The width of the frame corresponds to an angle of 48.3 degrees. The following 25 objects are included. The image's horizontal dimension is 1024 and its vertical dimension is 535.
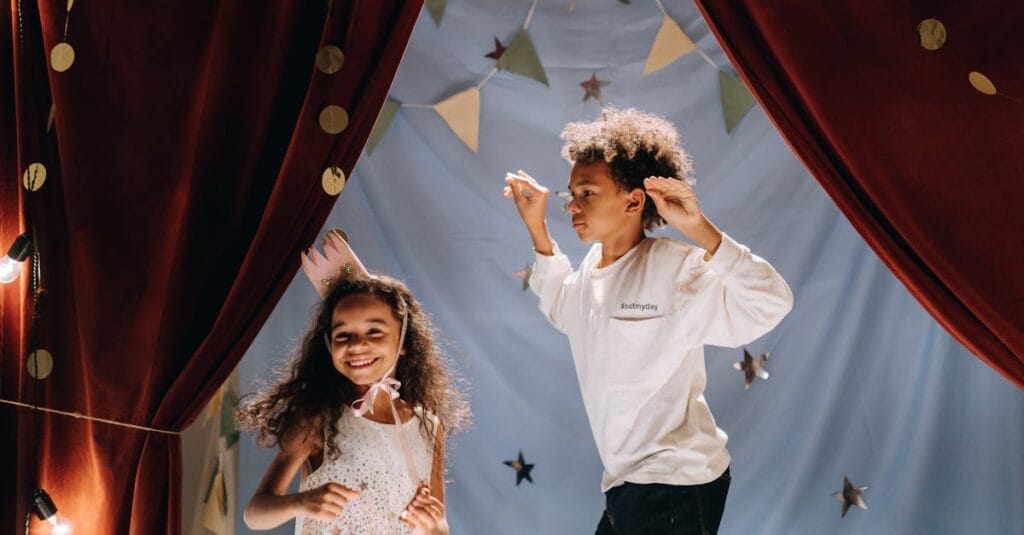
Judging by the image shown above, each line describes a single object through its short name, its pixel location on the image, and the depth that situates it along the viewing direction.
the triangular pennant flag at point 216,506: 3.05
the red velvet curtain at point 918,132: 2.36
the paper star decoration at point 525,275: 3.68
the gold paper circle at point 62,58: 2.55
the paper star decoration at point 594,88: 3.67
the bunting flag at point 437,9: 3.62
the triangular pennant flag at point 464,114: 3.63
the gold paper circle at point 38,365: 2.50
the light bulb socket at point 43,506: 2.42
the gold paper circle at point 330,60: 2.50
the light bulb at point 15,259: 2.47
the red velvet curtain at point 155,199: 2.48
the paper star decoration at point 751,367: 3.58
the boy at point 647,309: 2.59
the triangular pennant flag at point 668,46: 3.62
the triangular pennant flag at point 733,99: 3.59
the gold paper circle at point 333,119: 2.49
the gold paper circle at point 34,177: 2.55
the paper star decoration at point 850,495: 3.49
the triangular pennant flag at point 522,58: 3.64
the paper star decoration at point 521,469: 3.63
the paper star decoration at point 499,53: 3.63
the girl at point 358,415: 2.60
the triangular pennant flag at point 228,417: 3.29
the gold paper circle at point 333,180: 2.49
